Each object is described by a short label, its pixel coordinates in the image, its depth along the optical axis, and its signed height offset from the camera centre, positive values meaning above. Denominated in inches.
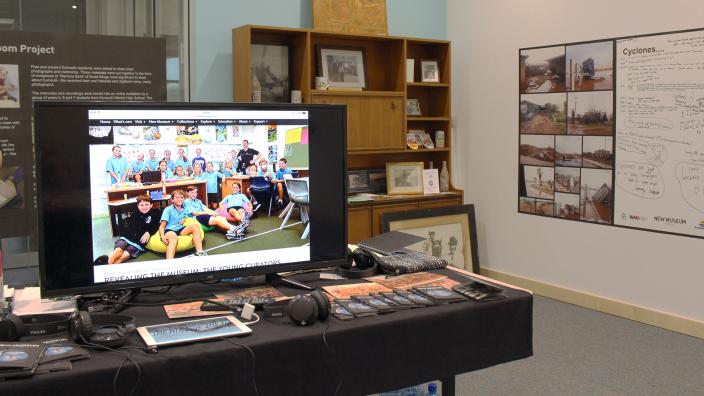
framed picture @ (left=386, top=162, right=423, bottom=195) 222.4 -9.0
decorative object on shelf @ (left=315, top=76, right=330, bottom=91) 203.0 +18.1
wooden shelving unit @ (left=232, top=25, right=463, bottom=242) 198.4 +15.6
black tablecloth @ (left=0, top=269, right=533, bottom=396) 64.8 -20.8
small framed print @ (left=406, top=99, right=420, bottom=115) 232.1 +13.2
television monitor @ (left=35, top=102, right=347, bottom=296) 76.7 -4.6
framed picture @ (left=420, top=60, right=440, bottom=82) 230.7 +24.7
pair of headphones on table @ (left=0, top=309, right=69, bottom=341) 68.9 -17.3
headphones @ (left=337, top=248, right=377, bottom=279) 95.5 -16.0
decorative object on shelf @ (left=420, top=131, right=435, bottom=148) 231.5 +2.4
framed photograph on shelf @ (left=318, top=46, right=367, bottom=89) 210.5 +24.5
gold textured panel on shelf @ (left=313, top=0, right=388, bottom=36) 208.5 +38.9
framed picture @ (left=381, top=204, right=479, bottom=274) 209.8 -24.8
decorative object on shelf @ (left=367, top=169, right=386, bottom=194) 223.3 -9.9
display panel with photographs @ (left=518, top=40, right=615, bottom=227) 192.7 +5.0
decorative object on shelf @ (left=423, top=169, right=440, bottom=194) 225.9 -10.6
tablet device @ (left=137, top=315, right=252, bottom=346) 69.7 -18.2
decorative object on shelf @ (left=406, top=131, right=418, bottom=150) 226.7 +2.5
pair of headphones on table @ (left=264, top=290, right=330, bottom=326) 75.7 -17.1
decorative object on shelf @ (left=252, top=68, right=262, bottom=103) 193.8 +15.7
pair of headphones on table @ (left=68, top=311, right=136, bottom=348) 68.1 -17.4
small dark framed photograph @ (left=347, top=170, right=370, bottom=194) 219.1 -10.1
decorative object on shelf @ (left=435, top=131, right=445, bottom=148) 231.8 +2.9
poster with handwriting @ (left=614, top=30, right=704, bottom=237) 171.6 +3.6
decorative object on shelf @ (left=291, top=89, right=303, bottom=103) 198.8 +14.4
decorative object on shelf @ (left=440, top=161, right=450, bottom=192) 231.0 -10.3
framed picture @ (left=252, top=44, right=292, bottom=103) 199.0 +22.0
